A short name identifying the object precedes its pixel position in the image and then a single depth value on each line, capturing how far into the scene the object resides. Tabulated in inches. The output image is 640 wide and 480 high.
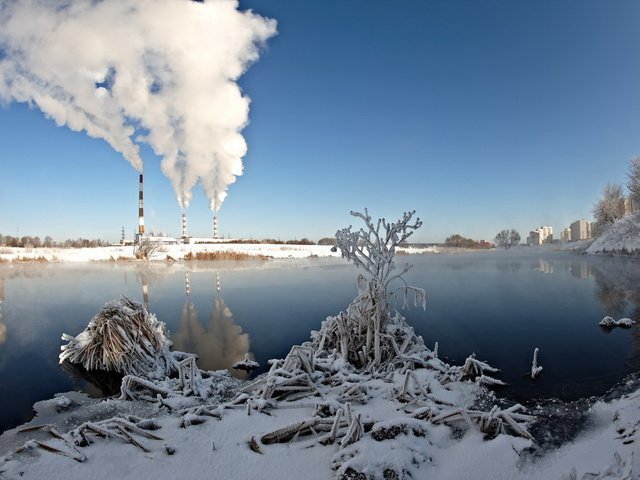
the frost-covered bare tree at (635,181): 1612.9
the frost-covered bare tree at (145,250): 1876.2
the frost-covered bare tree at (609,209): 2358.8
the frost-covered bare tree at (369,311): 302.4
